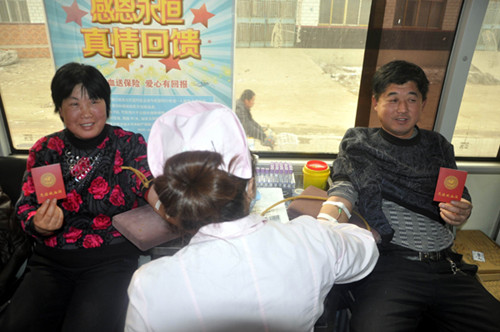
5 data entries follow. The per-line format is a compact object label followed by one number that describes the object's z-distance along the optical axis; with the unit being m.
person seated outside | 2.35
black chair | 1.57
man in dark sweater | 1.52
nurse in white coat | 0.90
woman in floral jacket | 1.51
